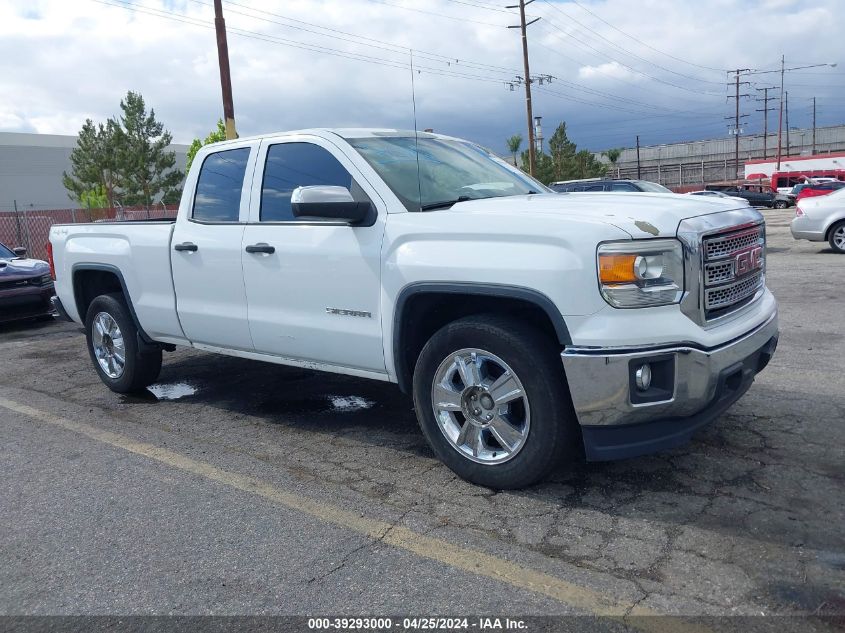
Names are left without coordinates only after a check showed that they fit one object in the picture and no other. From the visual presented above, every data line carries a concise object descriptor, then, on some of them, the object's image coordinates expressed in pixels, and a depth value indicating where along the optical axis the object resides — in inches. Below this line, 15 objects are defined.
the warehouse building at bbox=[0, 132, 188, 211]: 2623.0
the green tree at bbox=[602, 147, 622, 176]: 2527.8
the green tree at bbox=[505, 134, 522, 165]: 2325.1
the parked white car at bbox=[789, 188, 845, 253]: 587.5
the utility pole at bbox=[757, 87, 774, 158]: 3095.5
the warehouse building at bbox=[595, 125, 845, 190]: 3129.9
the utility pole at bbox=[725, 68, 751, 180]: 3053.2
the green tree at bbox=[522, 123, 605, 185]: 1935.3
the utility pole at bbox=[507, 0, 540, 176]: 1406.3
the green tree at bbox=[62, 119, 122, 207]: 2048.5
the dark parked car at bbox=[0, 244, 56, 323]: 416.5
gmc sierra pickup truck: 134.9
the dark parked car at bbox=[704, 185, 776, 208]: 1697.7
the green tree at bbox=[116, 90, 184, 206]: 2052.2
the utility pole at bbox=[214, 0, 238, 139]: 674.2
